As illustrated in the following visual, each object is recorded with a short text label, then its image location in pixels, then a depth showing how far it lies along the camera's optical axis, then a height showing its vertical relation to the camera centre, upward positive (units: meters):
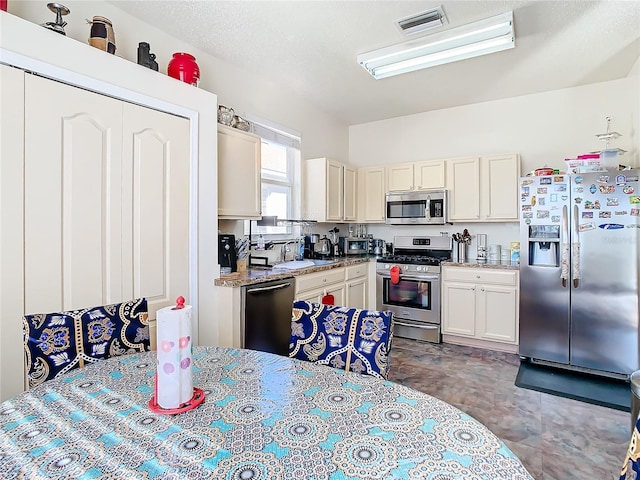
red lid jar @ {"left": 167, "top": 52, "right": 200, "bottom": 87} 2.49 +1.19
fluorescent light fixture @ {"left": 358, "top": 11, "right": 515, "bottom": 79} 2.49 +1.47
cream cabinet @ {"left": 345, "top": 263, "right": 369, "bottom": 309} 3.98 -0.55
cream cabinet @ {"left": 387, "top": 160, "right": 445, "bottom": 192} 4.30 +0.78
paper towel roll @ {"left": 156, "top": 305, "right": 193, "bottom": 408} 1.00 -0.34
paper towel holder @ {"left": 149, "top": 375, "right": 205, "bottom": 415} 1.00 -0.48
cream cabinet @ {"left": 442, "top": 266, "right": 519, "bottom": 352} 3.64 -0.73
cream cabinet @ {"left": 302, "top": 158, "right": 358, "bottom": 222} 4.21 +0.58
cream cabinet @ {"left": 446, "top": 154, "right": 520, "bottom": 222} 3.90 +0.57
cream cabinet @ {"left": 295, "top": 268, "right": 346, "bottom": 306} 3.19 -0.46
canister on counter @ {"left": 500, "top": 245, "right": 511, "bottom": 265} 4.10 -0.18
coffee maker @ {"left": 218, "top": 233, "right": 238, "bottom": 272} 2.94 -0.11
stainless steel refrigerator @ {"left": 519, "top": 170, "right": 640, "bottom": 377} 2.98 -0.29
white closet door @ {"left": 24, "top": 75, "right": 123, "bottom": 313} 1.73 +0.22
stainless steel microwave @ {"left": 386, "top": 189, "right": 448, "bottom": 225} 4.23 +0.37
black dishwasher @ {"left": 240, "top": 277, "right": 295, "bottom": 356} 2.63 -0.60
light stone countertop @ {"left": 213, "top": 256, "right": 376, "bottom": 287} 2.58 -0.29
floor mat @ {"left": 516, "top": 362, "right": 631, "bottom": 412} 2.68 -1.21
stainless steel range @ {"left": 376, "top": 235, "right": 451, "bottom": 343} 4.01 -0.60
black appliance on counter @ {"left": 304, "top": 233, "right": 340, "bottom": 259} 4.34 -0.11
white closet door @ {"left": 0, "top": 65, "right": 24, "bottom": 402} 1.63 +0.05
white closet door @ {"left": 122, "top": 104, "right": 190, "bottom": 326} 2.14 +0.20
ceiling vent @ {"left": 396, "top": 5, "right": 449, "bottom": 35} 2.44 +1.54
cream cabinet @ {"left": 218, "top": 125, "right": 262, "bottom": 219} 2.84 +0.53
